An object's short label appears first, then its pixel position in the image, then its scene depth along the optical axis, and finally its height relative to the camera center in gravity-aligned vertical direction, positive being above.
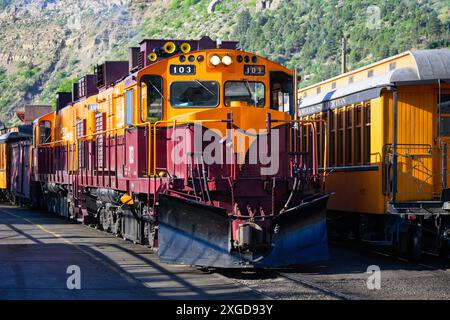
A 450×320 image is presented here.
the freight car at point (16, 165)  34.19 +0.14
